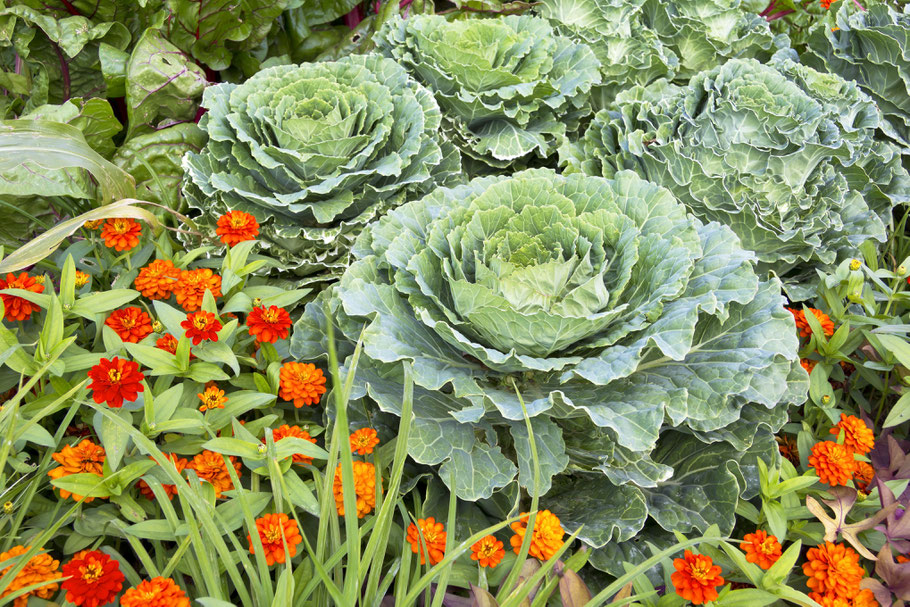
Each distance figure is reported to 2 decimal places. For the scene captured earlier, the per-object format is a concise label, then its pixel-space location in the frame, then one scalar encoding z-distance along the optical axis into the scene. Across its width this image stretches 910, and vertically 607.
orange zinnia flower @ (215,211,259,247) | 1.32
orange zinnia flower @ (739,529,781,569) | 1.14
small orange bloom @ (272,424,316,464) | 1.20
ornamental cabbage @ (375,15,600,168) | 1.54
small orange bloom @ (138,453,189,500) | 1.18
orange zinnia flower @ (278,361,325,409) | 1.21
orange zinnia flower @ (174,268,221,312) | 1.26
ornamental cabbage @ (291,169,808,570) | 1.21
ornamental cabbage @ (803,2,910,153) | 1.65
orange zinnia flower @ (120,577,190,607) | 1.06
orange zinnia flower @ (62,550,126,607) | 1.08
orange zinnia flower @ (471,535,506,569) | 1.15
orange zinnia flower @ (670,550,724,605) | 1.11
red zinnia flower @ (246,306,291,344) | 1.23
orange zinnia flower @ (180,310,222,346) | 1.20
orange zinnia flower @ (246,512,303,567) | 1.12
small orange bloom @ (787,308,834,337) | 1.34
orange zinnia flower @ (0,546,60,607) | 1.09
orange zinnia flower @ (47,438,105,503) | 1.15
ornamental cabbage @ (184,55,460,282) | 1.42
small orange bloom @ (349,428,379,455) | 1.20
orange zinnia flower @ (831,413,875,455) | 1.23
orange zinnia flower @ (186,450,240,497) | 1.17
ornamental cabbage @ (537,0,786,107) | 1.67
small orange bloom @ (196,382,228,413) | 1.19
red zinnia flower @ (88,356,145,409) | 1.14
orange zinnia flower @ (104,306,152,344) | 1.23
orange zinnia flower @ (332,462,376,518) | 1.17
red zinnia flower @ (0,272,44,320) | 1.24
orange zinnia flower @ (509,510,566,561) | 1.14
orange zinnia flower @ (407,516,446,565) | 1.15
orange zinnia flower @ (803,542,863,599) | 1.14
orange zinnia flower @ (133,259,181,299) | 1.27
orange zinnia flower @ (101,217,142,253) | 1.29
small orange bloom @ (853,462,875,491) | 1.24
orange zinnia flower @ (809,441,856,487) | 1.20
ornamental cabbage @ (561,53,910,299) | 1.47
